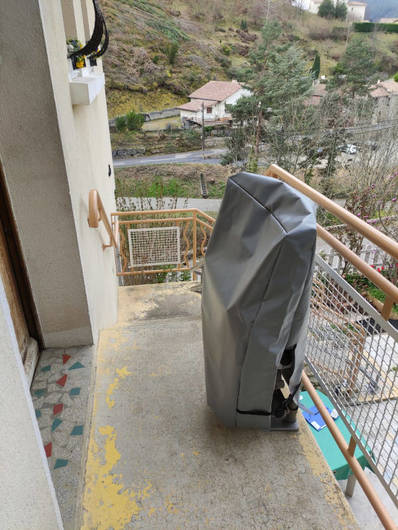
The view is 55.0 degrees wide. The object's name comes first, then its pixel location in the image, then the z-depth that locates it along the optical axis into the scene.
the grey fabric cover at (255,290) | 1.07
